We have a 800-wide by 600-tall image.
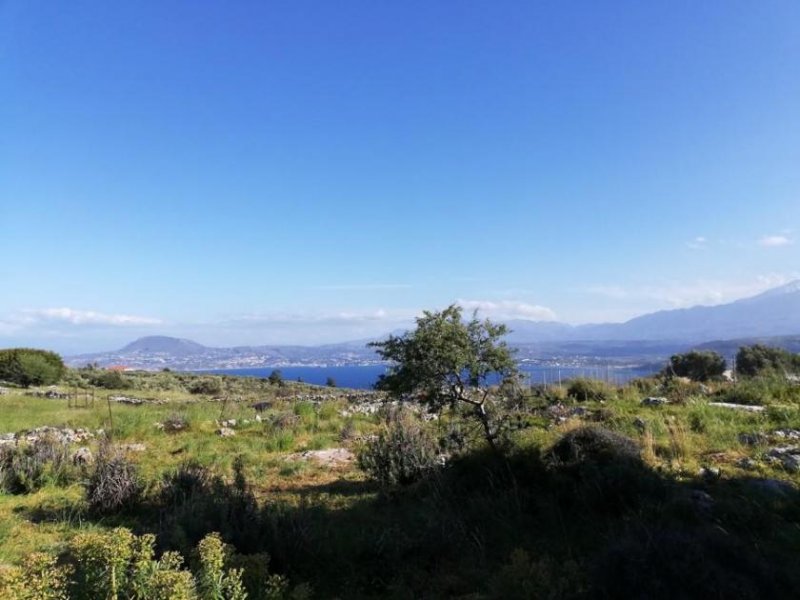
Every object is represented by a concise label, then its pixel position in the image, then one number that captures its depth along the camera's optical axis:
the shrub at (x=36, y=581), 2.67
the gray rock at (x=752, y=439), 8.95
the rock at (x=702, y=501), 5.50
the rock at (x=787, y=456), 7.45
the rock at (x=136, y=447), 10.62
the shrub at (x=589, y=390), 16.49
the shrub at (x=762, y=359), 27.79
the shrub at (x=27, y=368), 27.19
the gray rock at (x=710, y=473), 6.98
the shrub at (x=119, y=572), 2.89
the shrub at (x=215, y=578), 3.20
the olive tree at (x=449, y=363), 8.36
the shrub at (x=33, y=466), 8.03
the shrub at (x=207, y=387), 34.90
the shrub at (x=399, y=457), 8.02
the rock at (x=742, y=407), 12.02
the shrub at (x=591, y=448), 6.66
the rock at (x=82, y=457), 9.02
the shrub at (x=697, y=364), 27.52
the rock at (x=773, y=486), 6.21
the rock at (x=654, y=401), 13.74
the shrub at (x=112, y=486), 6.76
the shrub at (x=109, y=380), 32.73
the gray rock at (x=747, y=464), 7.51
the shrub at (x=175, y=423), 13.21
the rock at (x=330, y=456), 10.24
